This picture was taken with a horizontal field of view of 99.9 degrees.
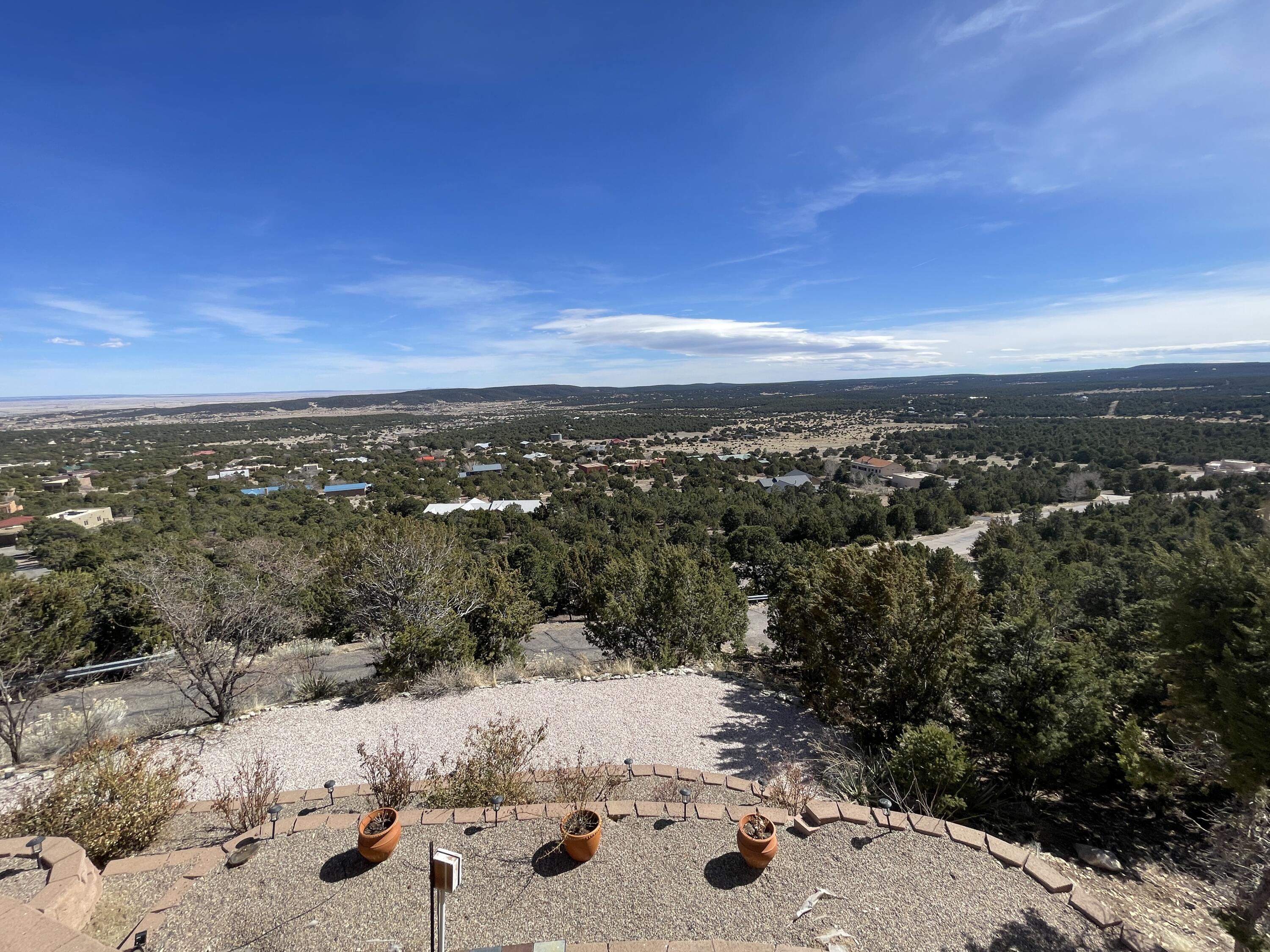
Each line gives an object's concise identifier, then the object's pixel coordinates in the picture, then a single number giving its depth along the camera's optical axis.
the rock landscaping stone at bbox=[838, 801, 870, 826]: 5.50
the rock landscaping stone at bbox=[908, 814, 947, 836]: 5.34
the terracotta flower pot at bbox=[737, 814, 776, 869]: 4.83
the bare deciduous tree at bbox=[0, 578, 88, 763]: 8.35
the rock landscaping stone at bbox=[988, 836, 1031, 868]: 4.99
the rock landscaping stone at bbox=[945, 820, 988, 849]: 5.20
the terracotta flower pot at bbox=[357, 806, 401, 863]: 4.91
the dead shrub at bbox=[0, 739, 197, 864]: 5.11
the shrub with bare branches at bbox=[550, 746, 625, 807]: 6.08
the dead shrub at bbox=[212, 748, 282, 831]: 5.62
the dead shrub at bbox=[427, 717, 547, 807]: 5.96
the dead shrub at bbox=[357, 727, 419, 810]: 5.87
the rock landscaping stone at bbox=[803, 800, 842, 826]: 5.52
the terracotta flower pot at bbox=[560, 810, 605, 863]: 4.93
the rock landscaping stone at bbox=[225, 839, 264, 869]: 5.02
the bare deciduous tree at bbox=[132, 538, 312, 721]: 8.84
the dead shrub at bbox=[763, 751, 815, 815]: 5.86
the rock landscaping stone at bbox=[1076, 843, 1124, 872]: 5.53
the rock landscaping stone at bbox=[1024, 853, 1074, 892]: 4.72
